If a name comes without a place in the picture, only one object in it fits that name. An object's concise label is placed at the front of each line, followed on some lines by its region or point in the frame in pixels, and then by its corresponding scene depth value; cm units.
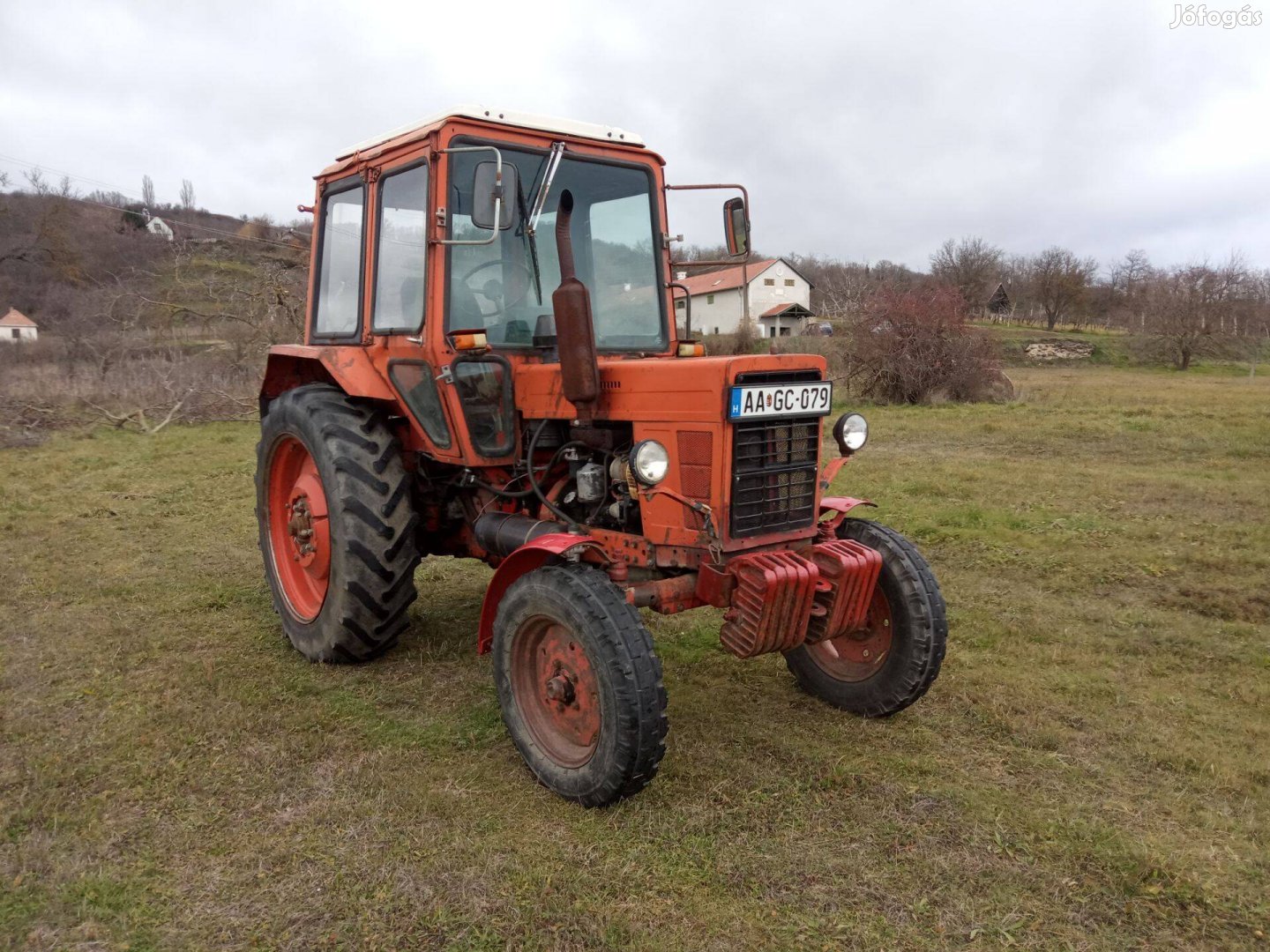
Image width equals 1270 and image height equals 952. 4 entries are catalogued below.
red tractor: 320
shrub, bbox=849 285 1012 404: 1678
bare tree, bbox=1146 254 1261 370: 3209
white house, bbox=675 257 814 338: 4825
